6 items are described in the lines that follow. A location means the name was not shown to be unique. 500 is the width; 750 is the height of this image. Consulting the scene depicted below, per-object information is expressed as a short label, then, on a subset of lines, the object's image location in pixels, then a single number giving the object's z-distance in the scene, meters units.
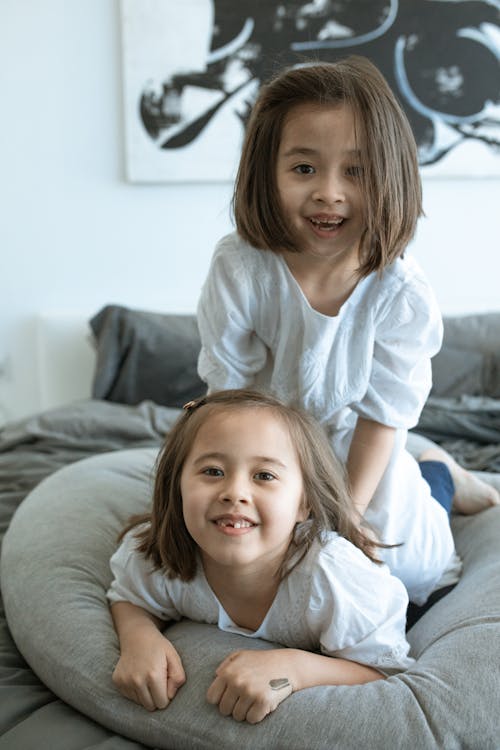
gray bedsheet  1.12
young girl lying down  1.14
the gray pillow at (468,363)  2.76
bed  1.05
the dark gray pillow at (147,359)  2.84
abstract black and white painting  3.07
